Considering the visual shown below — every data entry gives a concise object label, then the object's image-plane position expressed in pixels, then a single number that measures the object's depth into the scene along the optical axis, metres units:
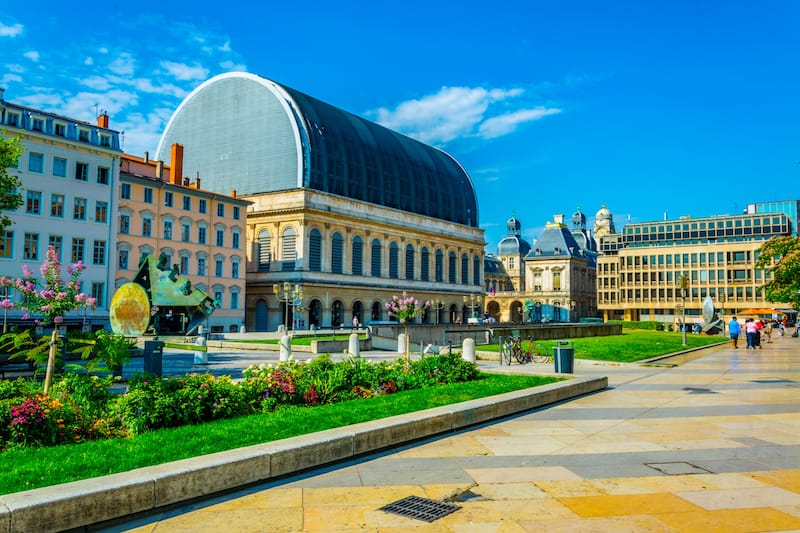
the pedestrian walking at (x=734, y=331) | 46.88
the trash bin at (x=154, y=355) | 16.64
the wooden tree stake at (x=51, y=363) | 12.15
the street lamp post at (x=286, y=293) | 50.04
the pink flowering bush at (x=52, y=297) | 16.98
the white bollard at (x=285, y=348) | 26.88
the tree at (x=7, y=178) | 30.52
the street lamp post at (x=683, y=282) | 57.92
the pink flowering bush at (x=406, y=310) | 27.95
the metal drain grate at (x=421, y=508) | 7.20
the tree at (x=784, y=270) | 54.65
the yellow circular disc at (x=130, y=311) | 37.50
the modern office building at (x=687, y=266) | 130.25
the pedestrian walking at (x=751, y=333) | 45.78
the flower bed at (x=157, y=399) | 9.22
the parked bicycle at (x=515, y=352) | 28.91
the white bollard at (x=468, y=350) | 26.34
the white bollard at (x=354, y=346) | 31.41
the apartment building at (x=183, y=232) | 58.31
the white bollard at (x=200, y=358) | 27.50
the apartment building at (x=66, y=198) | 47.62
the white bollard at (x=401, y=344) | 37.68
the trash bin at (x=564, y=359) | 21.83
